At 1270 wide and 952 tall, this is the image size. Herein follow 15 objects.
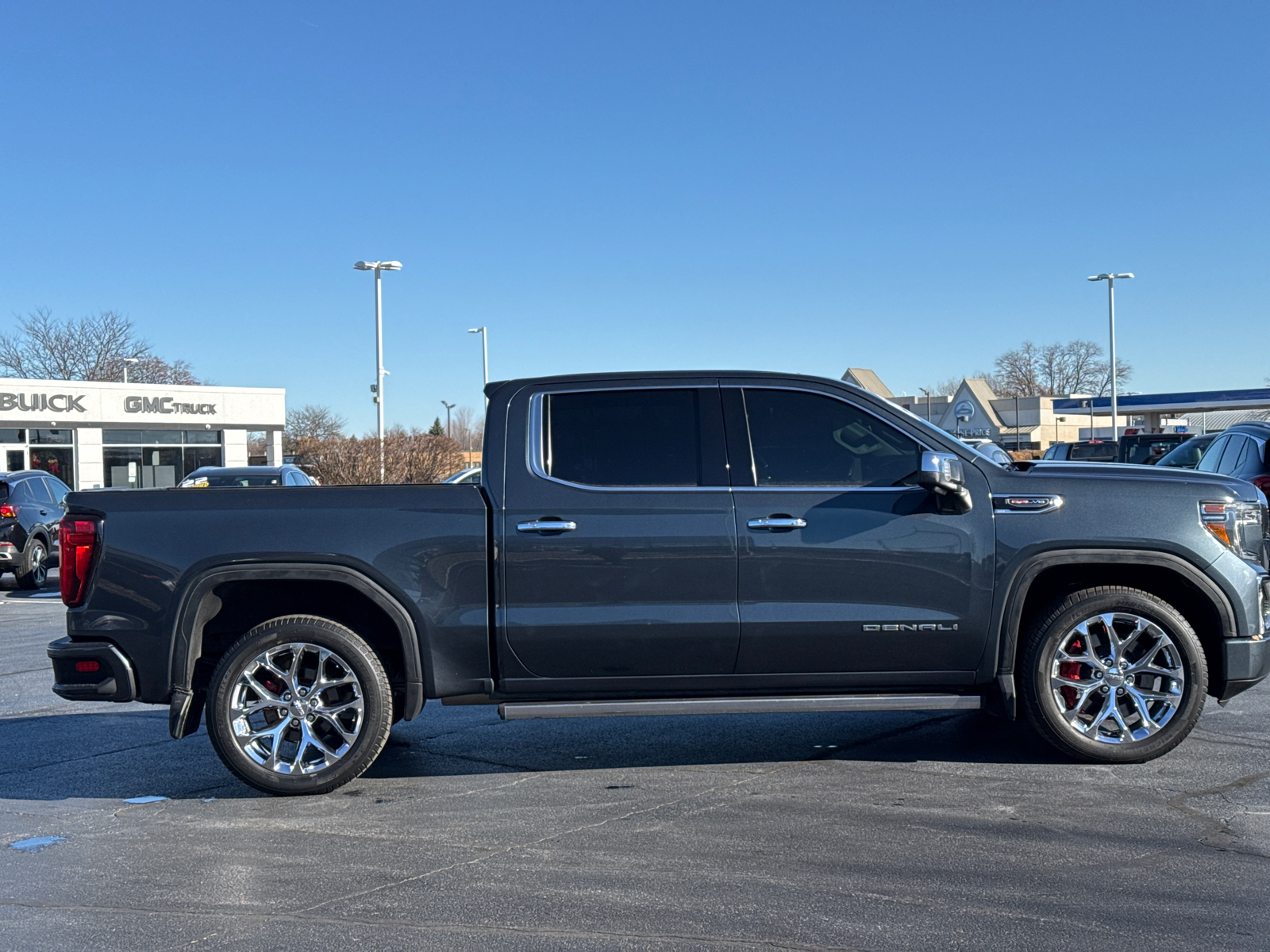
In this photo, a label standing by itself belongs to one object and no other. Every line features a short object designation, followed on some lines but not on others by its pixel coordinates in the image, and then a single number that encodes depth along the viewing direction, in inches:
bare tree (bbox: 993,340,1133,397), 4320.9
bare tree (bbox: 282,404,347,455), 2517.5
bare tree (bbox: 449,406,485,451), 4261.8
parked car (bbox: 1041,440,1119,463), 1218.0
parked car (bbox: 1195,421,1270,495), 448.1
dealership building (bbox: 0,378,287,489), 1483.8
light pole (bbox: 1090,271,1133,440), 1865.2
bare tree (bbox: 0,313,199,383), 2470.5
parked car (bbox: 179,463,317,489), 683.4
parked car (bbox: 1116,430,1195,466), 981.2
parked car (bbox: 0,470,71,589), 623.2
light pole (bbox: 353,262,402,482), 1427.2
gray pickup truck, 211.9
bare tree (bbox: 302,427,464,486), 982.4
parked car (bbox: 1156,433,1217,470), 645.3
